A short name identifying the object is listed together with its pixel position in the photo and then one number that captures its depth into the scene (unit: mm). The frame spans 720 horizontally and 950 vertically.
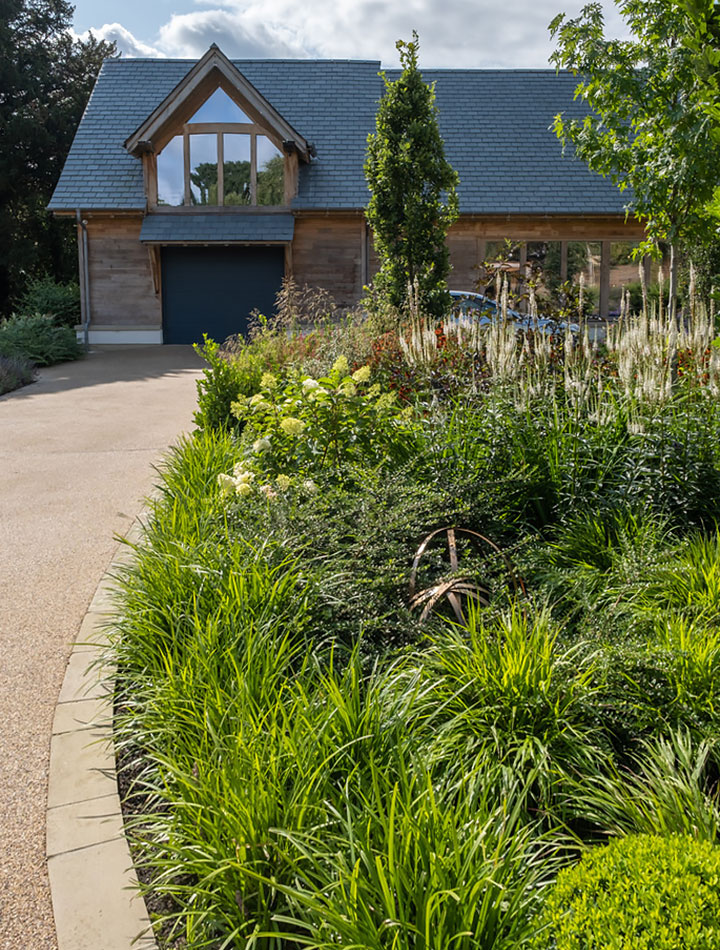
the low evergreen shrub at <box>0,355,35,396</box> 14289
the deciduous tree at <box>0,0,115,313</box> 27688
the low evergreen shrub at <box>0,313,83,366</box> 17578
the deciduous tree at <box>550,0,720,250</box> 6809
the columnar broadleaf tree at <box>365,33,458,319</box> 12914
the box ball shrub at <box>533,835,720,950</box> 1676
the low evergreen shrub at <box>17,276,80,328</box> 22266
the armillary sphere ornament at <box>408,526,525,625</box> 3643
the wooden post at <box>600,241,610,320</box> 22156
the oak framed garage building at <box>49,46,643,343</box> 20750
